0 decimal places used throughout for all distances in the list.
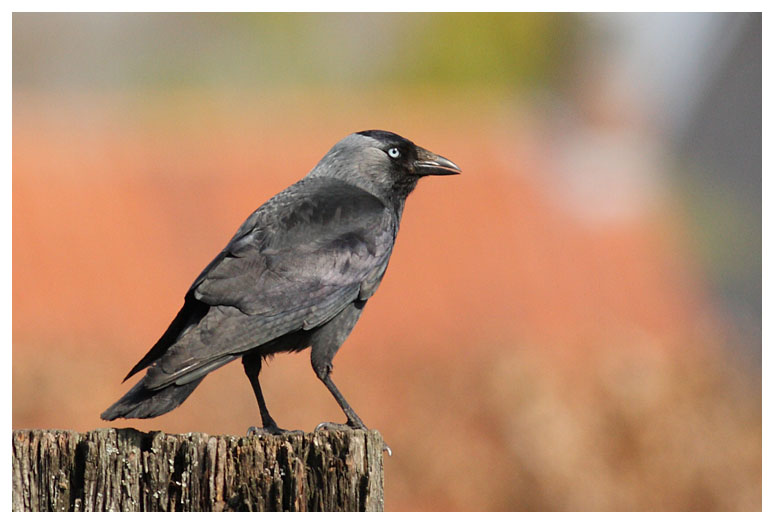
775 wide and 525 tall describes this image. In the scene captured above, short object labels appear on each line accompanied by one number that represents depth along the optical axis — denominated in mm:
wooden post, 7516
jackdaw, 8766
